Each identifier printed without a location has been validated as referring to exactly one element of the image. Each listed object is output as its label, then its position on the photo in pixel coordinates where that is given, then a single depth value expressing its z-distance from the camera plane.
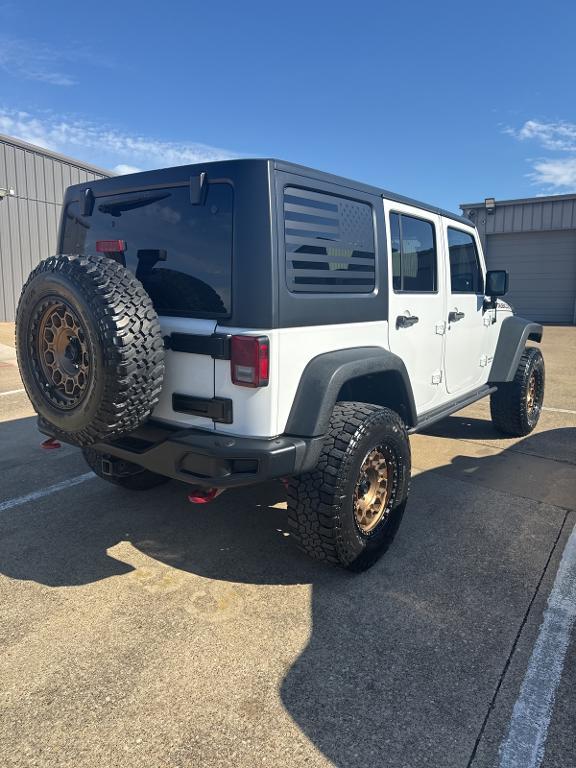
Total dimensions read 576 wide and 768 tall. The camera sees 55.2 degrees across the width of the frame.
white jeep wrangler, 2.50
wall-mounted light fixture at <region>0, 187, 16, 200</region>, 13.46
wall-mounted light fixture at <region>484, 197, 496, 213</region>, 18.09
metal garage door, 17.67
